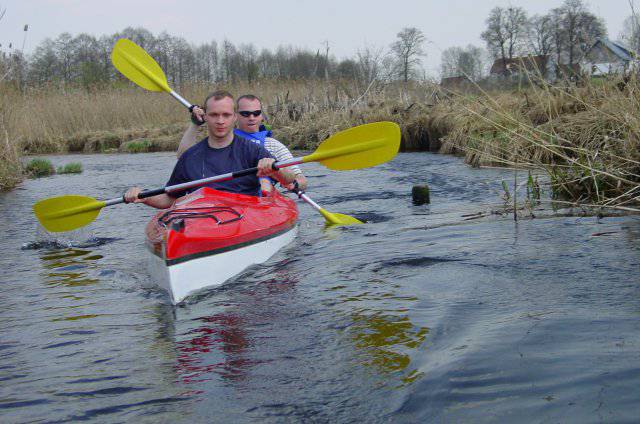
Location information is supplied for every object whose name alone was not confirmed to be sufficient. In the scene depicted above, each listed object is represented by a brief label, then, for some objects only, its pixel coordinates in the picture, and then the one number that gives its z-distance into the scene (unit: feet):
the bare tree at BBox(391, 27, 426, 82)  127.03
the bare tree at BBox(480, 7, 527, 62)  136.15
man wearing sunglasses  19.30
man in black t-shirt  15.76
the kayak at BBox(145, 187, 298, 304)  12.82
